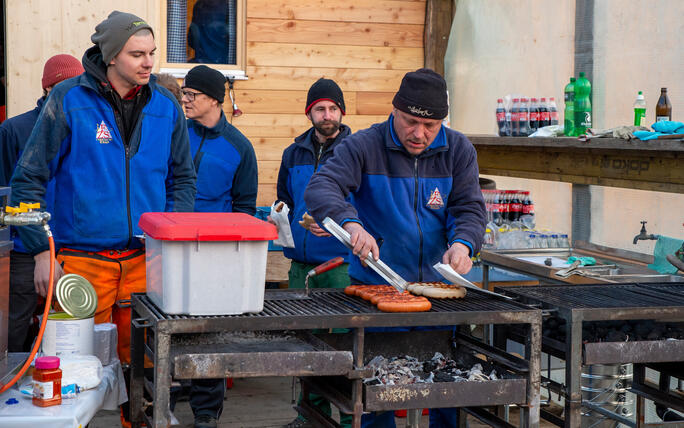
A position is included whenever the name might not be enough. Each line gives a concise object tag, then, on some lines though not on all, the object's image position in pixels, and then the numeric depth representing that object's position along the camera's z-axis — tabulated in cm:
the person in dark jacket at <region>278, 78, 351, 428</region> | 479
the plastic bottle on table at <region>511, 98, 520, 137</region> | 564
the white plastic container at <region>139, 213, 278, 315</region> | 269
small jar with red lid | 261
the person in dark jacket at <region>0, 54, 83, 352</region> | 446
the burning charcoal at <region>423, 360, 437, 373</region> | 322
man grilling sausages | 345
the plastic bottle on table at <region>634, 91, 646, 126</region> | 476
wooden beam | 746
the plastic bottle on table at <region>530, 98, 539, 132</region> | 559
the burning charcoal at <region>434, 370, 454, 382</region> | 302
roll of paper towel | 311
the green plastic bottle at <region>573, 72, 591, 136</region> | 508
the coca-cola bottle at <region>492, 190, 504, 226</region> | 577
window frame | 696
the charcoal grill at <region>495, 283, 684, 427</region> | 304
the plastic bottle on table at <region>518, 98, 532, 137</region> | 561
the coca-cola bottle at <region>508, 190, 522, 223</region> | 585
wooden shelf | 420
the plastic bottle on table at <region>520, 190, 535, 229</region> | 585
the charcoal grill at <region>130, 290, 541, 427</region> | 266
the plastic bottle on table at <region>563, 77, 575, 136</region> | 513
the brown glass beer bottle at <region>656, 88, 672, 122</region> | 467
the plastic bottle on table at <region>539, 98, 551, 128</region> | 556
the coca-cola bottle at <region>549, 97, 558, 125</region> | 556
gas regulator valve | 263
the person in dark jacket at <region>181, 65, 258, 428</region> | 494
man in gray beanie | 354
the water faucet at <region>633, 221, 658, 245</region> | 473
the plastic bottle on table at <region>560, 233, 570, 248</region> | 554
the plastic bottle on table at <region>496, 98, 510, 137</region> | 575
